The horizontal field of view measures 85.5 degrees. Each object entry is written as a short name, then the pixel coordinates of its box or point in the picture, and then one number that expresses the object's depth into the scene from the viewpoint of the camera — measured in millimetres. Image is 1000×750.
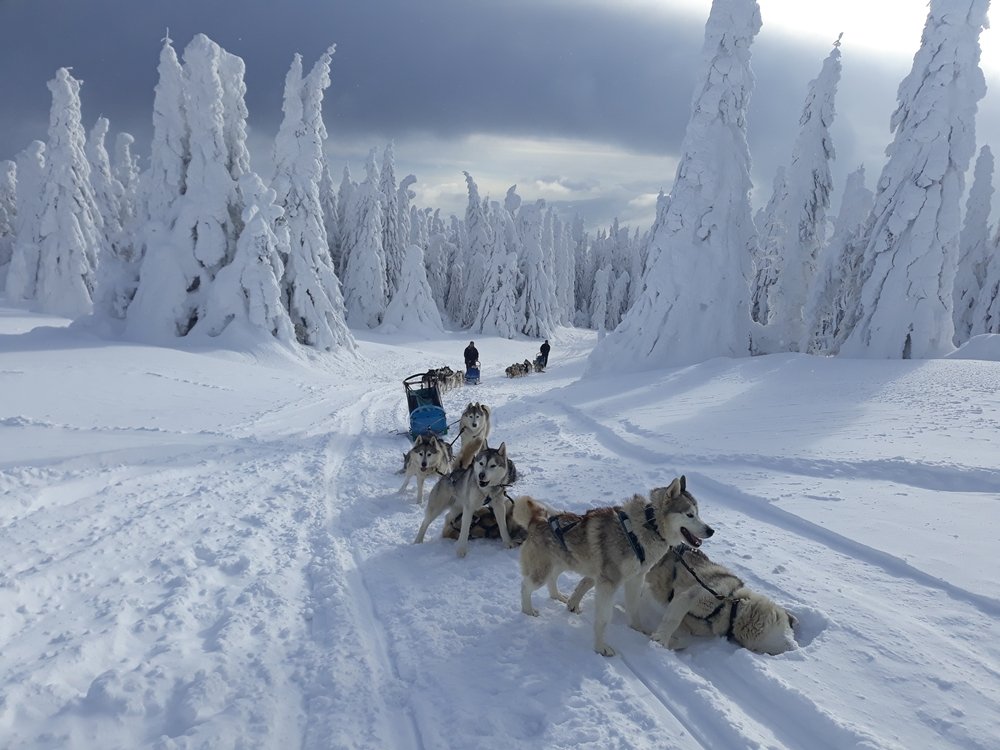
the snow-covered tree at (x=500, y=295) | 47250
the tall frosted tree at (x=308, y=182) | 27891
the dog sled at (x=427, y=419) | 10914
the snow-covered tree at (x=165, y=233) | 22656
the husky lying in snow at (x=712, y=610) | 3883
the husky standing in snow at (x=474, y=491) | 5488
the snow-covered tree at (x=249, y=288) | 22891
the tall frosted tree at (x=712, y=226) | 18562
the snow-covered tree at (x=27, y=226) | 40156
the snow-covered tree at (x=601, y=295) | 73438
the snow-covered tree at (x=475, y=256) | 56219
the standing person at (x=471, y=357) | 21891
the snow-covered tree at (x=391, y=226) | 48125
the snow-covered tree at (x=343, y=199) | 49406
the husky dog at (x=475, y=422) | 9148
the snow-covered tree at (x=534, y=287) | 50000
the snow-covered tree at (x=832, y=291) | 19406
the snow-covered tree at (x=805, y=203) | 23684
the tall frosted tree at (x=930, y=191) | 14695
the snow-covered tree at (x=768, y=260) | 26016
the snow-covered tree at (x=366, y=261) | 43250
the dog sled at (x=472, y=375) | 22000
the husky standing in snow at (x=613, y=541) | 3924
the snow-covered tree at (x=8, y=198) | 65062
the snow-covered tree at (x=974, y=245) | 29359
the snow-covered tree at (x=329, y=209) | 49094
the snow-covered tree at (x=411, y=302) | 43156
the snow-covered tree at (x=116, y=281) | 22969
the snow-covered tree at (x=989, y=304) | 26070
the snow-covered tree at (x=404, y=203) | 51219
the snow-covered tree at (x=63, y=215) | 36250
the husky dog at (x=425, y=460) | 7598
